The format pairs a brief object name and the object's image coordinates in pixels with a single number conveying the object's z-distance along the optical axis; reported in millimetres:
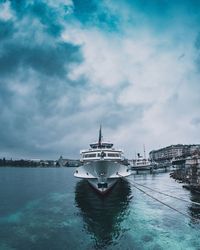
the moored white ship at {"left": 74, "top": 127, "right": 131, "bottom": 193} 34146
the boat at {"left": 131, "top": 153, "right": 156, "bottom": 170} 101980
